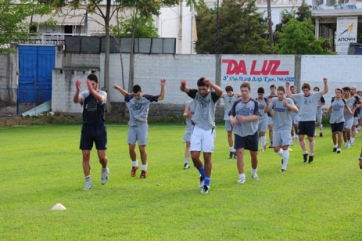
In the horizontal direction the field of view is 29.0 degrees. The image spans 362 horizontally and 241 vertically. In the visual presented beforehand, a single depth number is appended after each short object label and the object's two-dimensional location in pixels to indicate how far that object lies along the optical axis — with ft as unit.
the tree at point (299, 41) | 164.45
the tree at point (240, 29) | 189.47
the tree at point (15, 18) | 110.83
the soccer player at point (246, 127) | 45.50
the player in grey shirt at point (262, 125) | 68.23
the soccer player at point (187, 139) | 54.19
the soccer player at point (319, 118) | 94.36
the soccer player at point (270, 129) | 73.58
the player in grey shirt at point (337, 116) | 70.38
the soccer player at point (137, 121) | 48.29
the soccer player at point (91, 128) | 41.96
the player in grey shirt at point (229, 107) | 63.00
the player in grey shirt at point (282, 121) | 52.80
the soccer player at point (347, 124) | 74.16
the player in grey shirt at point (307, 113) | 60.85
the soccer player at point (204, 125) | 41.04
